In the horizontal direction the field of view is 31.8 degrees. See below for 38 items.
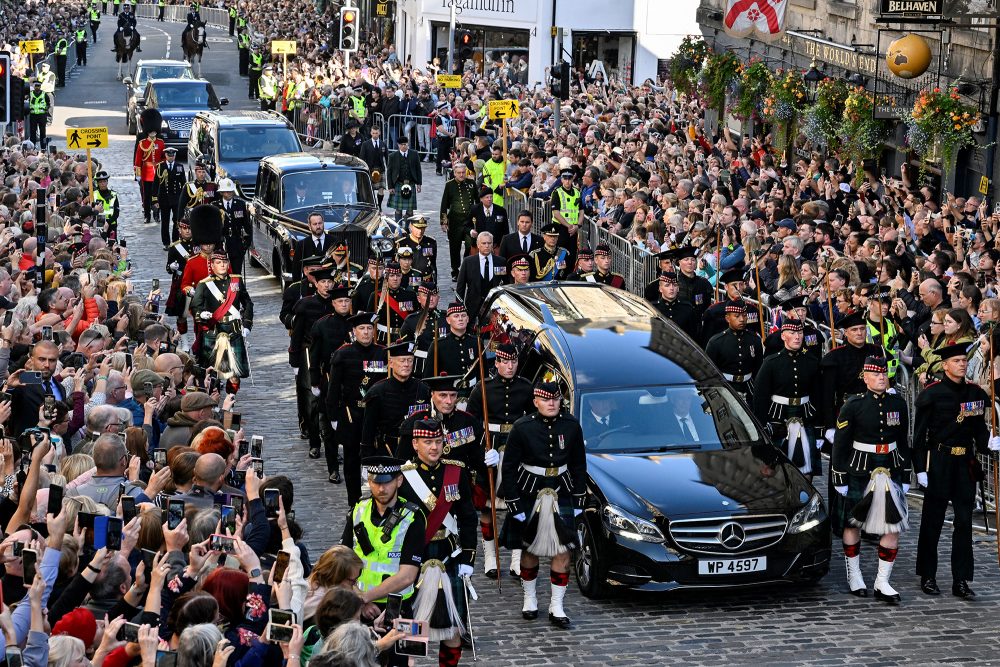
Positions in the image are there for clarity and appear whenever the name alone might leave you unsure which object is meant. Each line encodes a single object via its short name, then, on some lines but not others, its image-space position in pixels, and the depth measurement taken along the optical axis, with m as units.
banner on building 25.16
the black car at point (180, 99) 41.12
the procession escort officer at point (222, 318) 17.48
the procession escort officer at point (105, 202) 25.21
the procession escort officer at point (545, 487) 11.73
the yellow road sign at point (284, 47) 52.03
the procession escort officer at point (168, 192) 27.75
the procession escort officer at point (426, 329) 15.15
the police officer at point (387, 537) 9.34
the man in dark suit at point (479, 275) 18.97
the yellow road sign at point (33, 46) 43.44
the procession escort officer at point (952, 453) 12.30
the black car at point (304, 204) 23.83
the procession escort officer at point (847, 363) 13.91
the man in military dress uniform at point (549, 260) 19.78
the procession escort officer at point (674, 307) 16.73
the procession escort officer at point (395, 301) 17.05
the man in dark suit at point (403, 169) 29.50
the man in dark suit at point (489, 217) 22.69
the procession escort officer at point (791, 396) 14.02
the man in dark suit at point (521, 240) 20.46
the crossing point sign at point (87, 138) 24.08
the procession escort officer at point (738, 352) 15.33
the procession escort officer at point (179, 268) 18.47
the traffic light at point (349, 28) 39.35
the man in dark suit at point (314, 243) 21.33
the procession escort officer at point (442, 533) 9.89
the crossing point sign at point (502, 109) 29.12
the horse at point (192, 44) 61.69
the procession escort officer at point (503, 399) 13.17
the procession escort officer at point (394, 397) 13.38
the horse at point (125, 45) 62.53
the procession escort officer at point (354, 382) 14.52
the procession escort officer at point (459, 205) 23.83
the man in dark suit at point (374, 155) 32.28
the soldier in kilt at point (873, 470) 12.24
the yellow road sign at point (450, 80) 41.66
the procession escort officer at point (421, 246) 19.78
